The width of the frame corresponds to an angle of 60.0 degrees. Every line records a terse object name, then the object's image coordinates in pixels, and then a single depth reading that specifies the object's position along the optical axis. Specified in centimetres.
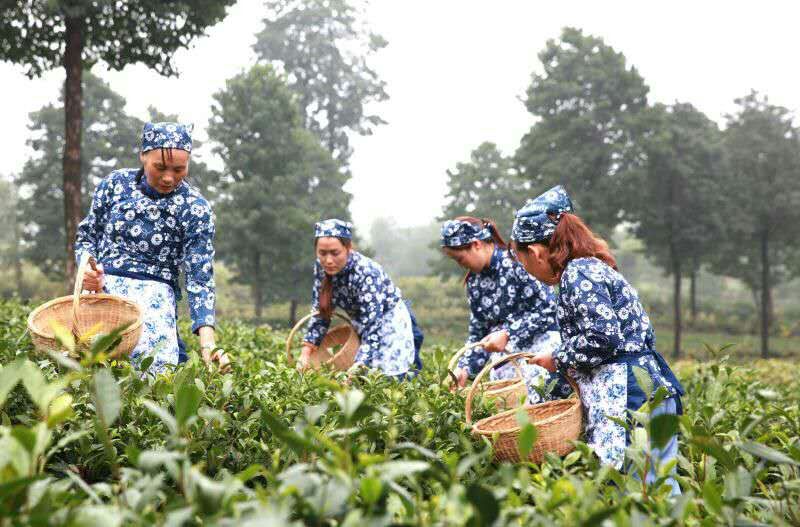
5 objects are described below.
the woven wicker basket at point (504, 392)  352
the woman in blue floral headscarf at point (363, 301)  447
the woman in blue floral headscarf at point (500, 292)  433
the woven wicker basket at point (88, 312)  323
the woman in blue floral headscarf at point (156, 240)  353
